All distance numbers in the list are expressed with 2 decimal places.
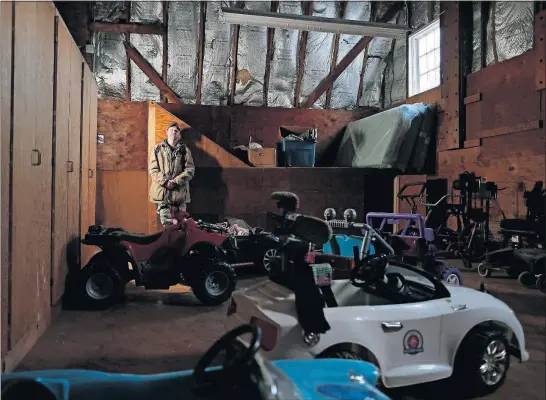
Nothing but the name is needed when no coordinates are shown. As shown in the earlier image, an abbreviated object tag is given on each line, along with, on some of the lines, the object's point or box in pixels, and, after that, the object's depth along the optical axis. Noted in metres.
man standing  5.46
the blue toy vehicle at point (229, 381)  0.94
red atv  3.21
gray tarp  5.90
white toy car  1.54
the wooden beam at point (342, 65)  7.20
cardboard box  6.14
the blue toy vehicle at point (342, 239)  3.04
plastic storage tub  6.23
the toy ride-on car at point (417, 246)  3.14
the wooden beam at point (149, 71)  6.94
